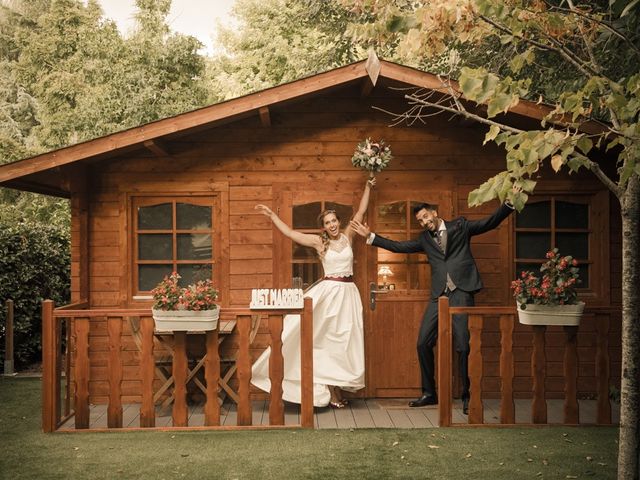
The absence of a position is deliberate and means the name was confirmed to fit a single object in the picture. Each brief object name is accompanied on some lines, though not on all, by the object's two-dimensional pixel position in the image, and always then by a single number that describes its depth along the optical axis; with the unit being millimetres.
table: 6449
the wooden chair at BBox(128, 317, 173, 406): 6492
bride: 6719
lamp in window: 7340
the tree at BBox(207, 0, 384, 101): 22016
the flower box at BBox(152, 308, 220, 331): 5691
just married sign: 5941
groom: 6633
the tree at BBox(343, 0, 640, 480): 3502
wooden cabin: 7266
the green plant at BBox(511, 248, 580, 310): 5711
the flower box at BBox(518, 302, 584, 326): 5715
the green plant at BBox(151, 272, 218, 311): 5723
